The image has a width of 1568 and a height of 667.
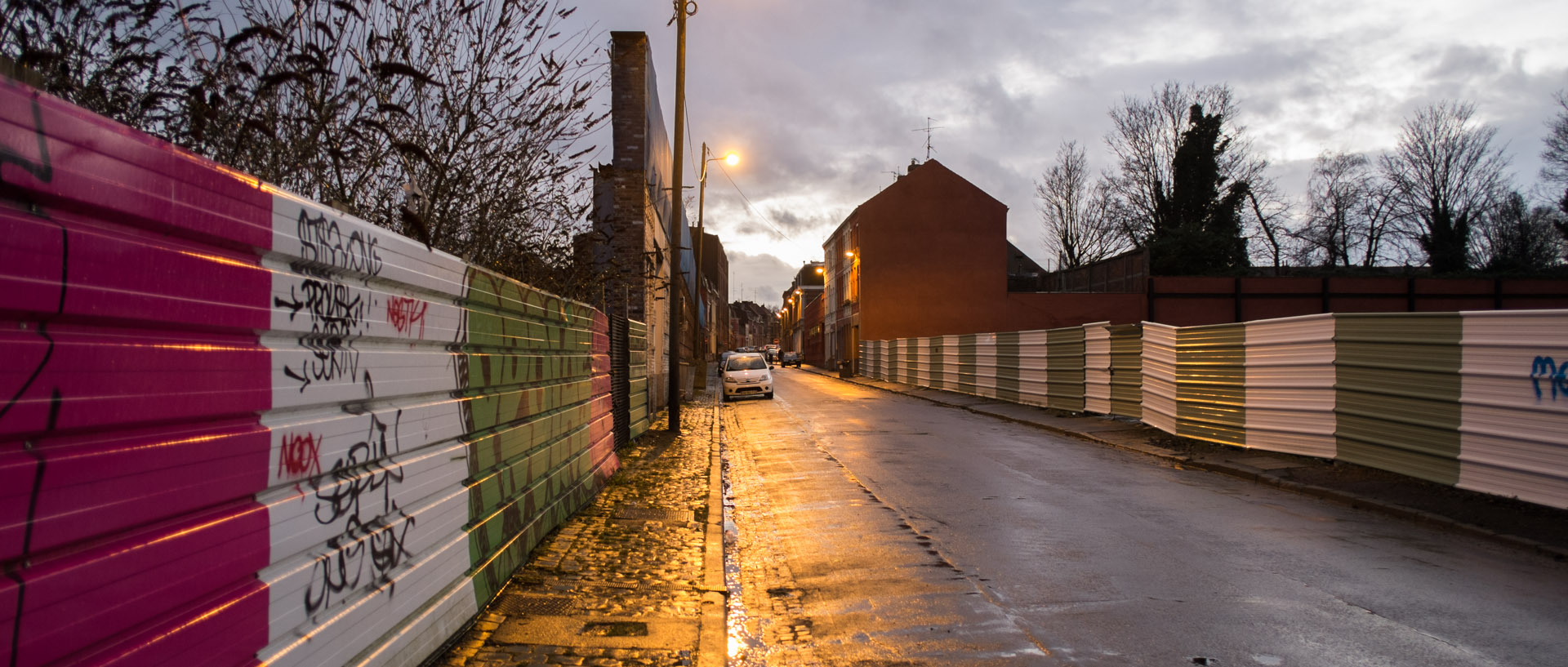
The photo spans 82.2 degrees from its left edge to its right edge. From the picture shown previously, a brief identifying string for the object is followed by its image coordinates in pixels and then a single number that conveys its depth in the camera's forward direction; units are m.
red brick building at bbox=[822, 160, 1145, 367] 51.09
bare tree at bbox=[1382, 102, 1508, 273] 53.97
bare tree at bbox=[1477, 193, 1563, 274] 52.88
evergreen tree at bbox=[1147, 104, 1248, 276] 51.72
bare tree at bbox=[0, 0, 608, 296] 4.34
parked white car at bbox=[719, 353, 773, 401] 29.97
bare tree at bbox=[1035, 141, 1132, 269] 67.25
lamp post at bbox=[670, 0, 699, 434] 17.16
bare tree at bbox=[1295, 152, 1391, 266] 58.50
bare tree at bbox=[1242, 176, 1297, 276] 57.25
